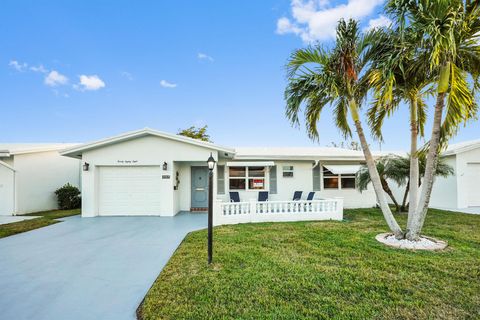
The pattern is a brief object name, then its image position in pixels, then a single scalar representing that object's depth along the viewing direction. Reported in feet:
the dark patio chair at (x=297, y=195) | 45.12
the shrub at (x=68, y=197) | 52.47
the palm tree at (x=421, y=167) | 40.68
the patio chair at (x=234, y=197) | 43.91
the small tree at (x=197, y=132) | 102.83
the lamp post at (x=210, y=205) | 18.29
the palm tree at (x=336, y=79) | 23.18
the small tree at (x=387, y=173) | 40.70
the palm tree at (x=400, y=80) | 20.34
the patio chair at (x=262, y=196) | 45.06
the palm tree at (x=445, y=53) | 18.07
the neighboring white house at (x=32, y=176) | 44.96
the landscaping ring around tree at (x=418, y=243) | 21.49
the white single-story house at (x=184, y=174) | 39.11
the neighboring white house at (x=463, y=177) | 47.03
